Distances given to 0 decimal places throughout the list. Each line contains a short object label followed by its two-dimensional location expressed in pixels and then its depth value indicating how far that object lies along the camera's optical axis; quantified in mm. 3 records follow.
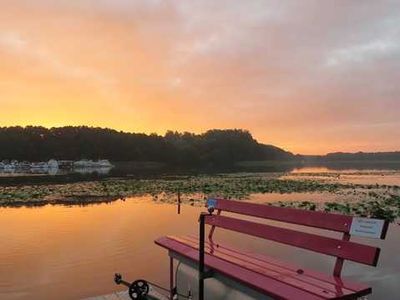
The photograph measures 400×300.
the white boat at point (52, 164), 133100
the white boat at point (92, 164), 147750
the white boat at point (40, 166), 126262
